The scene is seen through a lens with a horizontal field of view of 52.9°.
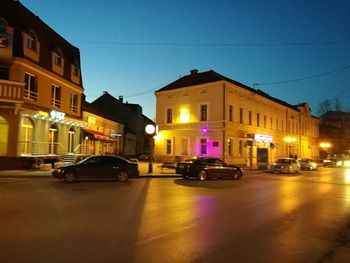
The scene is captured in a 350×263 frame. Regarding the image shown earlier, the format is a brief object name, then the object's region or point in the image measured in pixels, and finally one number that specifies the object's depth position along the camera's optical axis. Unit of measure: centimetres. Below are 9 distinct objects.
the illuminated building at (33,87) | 2339
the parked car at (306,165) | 4191
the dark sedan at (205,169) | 2350
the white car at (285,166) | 3325
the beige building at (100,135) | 3769
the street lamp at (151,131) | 2691
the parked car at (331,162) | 5348
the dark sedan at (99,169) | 1930
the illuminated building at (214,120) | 3881
